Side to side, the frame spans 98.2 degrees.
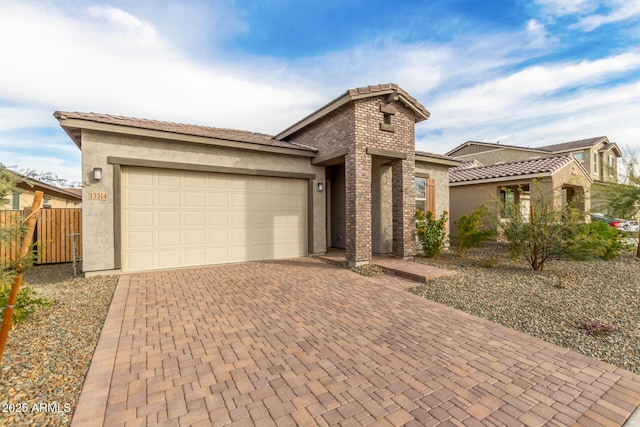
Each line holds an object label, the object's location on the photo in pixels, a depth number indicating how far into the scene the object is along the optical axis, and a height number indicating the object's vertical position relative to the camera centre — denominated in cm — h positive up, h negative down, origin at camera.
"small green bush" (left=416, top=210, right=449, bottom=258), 857 -63
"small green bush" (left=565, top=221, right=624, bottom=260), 620 -72
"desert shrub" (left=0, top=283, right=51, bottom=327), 362 -123
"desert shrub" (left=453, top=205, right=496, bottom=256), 837 -64
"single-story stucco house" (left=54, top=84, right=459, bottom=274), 653 +80
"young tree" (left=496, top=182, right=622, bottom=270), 631 -52
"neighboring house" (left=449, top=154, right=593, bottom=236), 1076 +136
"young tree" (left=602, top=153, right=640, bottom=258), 870 +60
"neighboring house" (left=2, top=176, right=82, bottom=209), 1237 +110
